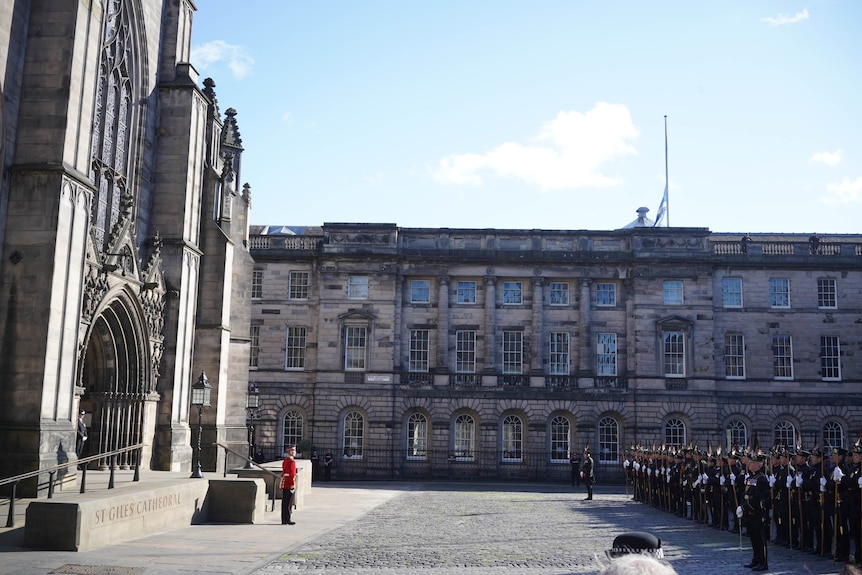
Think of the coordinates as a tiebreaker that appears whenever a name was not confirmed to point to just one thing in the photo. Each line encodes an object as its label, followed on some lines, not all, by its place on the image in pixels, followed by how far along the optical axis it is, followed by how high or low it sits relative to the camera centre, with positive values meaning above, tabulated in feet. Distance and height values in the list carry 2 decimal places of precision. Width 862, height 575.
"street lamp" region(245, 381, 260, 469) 97.73 -0.34
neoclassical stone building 142.92 +10.40
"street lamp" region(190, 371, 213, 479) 70.13 +0.32
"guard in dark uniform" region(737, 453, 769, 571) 45.37 -5.69
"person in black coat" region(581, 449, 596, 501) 100.04 -8.09
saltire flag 162.81 +37.39
